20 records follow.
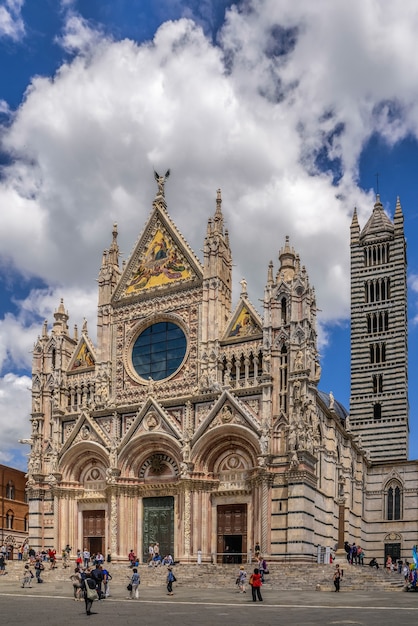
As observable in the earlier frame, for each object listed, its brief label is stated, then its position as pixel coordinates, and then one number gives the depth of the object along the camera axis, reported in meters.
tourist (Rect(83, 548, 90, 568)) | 39.88
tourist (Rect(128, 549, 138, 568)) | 38.47
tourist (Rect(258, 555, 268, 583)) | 32.70
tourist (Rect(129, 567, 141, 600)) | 27.58
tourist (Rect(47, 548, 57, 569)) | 40.03
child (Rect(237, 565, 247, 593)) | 29.84
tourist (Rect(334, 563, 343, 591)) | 29.80
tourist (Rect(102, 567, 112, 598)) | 27.20
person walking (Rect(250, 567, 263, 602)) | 25.50
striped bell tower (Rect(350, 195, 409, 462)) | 61.94
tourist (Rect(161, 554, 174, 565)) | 38.35
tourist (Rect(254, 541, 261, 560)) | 36.56
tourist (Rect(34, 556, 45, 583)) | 36.12
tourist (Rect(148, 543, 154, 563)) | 39.08
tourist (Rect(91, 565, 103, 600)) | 24.16
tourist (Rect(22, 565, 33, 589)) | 33.16
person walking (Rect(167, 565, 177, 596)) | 28.67
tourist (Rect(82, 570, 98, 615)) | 20.78
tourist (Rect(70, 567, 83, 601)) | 25.22
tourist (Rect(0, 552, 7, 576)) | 38.92
